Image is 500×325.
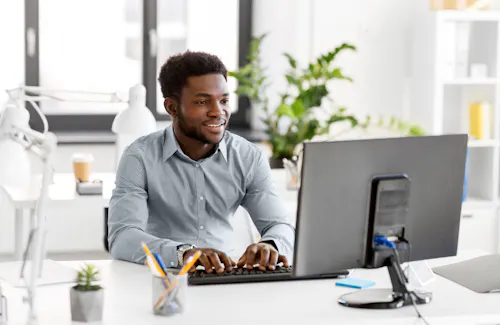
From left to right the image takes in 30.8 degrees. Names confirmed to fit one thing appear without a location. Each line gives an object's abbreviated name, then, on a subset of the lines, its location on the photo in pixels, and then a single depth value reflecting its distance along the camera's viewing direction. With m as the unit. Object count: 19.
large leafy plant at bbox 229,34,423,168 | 4.78
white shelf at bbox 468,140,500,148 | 4.98
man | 2.72
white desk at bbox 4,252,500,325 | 2.01
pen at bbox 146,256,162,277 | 2.04
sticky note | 2.31
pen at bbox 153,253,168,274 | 2.07
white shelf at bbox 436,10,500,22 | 4.90
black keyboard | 2.30
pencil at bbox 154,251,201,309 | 2.02
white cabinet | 4.93
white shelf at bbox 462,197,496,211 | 5.00
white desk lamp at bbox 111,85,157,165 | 3.61
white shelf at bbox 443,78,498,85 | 4.95
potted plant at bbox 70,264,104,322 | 1.95
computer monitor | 2.06
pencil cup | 2.02
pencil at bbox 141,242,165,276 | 2.06
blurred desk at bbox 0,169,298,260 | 3.82
